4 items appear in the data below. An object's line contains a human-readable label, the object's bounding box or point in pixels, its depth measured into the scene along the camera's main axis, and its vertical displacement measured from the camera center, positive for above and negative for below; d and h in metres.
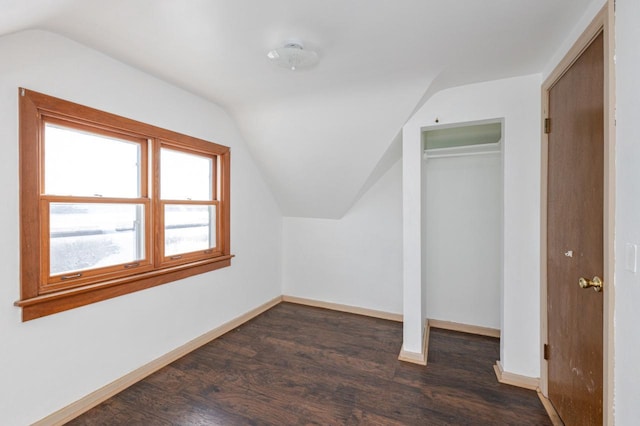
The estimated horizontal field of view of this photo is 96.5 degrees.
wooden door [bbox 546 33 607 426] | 1.35 -0.15
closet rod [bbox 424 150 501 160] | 2.85 +0.58
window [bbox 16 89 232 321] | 1.67 +0.04
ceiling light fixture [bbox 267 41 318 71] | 1.75 +0.97
